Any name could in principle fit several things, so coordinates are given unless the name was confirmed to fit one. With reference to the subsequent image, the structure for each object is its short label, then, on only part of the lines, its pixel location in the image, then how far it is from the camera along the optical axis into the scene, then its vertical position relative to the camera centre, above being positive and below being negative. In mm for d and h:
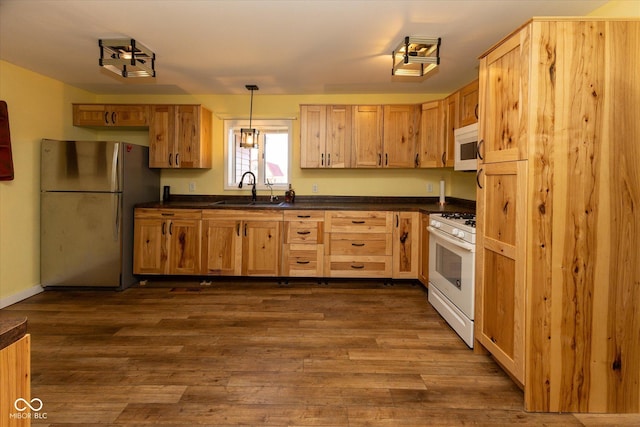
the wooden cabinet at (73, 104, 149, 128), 4438 +1018
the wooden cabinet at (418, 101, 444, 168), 4270 +800
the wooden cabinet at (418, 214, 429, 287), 3928 -509
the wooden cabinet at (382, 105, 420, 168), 4453 +831
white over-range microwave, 3232 +527
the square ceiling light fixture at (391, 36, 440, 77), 2828 +1175
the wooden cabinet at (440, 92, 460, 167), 3967 +839
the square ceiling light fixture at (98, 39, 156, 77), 2930 +1179
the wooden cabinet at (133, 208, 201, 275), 4199 -428
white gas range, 2623 -499
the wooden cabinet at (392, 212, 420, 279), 4156 -439
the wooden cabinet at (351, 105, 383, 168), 4465 +806
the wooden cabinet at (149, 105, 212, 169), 4422 +777
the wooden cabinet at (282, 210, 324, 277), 4207 -451
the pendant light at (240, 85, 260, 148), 3969 +677
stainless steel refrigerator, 3883 -128
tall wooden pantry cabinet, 1850 -40
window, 4832 +617
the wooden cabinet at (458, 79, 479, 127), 3423 +965
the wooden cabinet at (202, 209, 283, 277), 4203 -440
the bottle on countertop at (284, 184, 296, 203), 4707 +90
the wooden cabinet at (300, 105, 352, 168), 4480 +850
